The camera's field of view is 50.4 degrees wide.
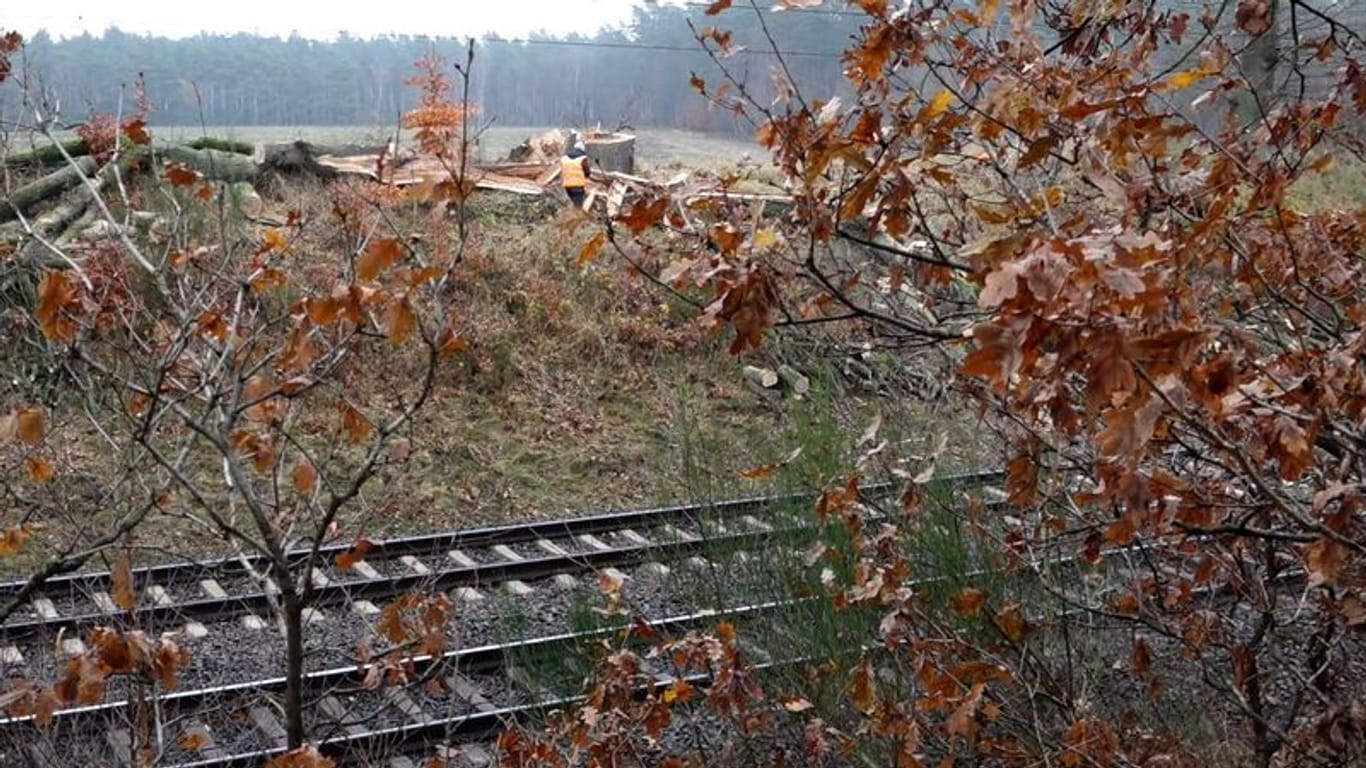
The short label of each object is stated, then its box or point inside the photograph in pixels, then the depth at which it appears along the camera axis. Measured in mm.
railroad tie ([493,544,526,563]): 9661
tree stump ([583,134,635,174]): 21359
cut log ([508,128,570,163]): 21438
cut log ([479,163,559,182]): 20594
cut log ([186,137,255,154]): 17930
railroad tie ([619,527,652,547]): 10033
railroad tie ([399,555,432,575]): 9166
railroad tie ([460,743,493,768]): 6410
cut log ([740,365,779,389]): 13826
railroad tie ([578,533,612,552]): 9961
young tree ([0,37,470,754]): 3180
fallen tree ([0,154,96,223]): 15031
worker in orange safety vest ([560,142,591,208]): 18703
